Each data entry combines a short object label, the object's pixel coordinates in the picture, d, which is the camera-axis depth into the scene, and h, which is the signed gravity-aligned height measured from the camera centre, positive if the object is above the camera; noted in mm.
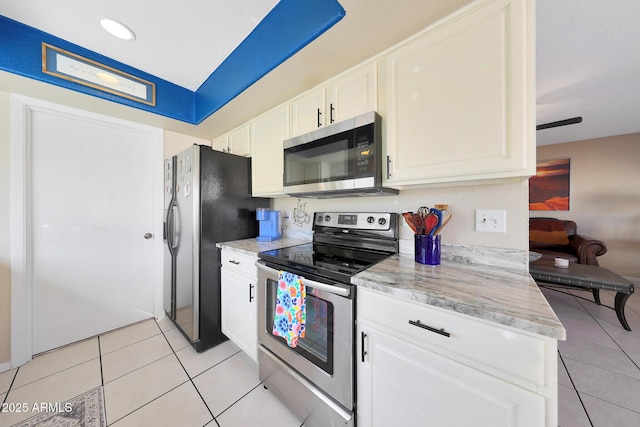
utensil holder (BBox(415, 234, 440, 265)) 1154 -191
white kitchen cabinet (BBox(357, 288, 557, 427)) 632 -537
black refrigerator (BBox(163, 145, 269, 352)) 1770 -115
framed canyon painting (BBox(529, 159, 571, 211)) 3888 +509
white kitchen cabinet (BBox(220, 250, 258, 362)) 1547 -679
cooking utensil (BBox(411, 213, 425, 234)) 1188 -48
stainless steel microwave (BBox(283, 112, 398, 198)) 1230 +343
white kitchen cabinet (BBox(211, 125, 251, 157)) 2164 +775
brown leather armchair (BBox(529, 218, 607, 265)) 3111 -452
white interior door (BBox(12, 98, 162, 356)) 1801 -106
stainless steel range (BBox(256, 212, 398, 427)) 1010 -563
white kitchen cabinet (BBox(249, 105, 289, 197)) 1807 +554
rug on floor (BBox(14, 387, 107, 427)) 1199 -1166
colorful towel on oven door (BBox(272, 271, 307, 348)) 1154 -527
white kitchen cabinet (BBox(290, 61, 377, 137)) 1301 +754
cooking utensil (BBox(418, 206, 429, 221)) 1186 +8
